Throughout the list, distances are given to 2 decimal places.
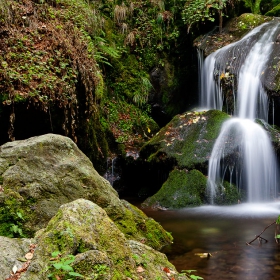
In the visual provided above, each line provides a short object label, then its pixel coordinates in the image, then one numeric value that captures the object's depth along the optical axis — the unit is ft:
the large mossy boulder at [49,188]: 11.73
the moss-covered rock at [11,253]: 7.44
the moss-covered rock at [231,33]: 40.42
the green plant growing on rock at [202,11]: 40.83
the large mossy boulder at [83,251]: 6.36
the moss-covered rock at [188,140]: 27.73
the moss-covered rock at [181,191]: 24.89
